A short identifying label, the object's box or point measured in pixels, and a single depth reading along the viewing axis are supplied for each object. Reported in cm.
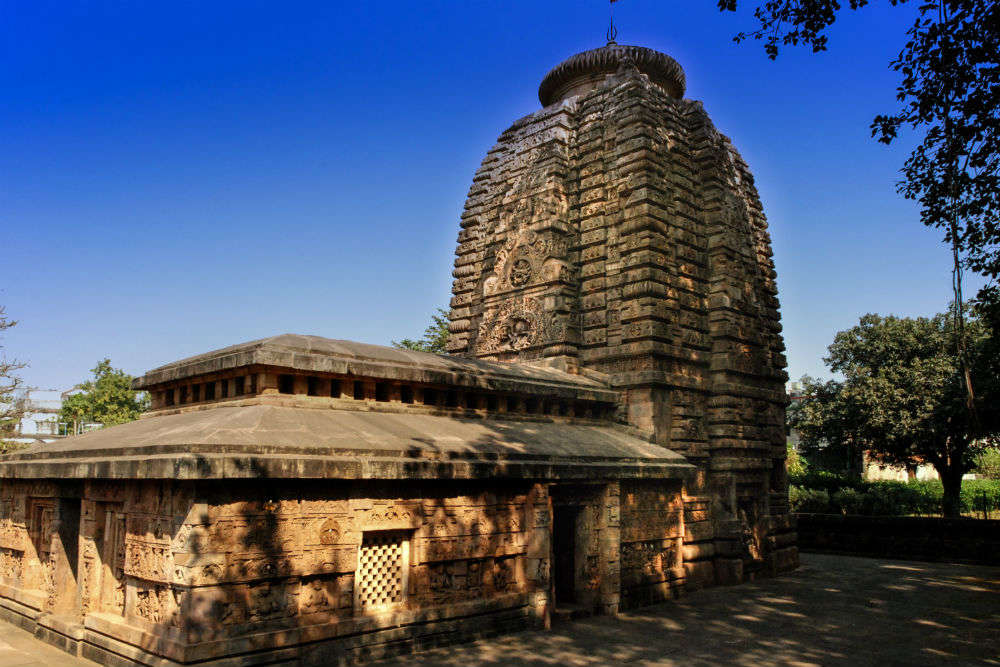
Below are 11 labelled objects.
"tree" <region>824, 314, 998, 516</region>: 2802
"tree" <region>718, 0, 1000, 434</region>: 848
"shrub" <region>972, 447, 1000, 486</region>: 4612
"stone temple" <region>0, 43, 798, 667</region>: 756
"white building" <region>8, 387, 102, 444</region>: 3164
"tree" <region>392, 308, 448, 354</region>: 3491
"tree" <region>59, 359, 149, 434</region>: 3972
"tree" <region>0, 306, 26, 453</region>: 2722
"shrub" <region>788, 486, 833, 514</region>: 2569
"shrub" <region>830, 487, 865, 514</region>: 2533
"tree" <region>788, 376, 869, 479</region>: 3133
